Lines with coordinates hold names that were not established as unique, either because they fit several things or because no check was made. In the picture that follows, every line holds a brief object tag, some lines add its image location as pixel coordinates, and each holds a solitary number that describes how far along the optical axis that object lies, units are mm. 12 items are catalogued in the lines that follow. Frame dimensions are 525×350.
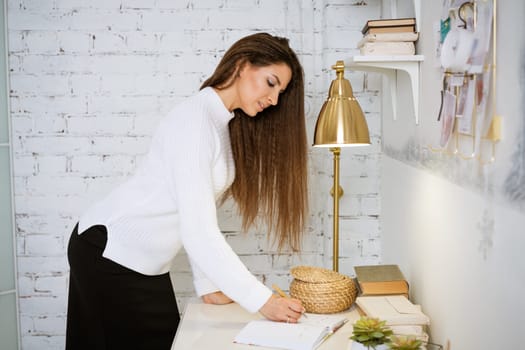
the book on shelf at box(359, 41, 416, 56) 1966
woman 1649
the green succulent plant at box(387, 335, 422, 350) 1213
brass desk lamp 1925
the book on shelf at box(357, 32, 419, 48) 1954
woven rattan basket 1768
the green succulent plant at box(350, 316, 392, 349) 1320
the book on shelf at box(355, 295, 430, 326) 1556
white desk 1559
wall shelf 1886
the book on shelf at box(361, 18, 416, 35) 1963
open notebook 1524
